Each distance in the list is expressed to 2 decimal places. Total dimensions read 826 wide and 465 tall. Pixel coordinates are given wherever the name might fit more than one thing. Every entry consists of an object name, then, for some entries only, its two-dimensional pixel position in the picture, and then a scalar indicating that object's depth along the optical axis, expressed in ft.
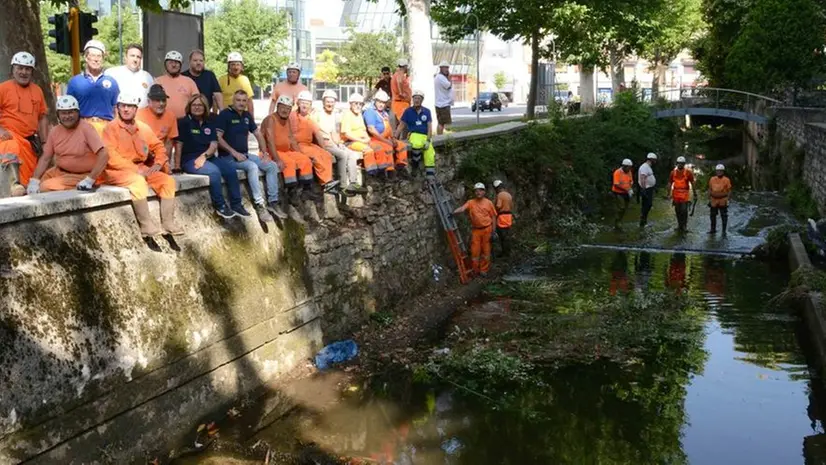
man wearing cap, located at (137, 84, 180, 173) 32.40
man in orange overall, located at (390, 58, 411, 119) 56.29
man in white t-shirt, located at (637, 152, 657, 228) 70.79
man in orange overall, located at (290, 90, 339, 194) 41.14
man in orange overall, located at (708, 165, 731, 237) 68.44
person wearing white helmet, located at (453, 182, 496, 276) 54.08
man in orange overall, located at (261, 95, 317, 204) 38.73
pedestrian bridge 122.42
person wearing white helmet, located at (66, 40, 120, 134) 31.68
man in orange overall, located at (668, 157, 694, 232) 68.59
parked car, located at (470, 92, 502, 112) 190.88
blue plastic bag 38.14
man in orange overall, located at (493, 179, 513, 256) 57.67
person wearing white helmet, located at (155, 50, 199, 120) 34.99
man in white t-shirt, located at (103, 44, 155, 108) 34.12
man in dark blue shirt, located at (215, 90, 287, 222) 35.24
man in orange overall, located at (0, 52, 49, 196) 30.12
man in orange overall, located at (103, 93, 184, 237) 29.35
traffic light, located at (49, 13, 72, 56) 36.81
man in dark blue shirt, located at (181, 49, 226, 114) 37.01
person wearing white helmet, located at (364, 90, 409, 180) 47.75
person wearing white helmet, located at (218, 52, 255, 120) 39.81
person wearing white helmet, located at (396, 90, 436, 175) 50.49
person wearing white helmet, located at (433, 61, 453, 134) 66.13
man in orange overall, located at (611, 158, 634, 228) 72.54
